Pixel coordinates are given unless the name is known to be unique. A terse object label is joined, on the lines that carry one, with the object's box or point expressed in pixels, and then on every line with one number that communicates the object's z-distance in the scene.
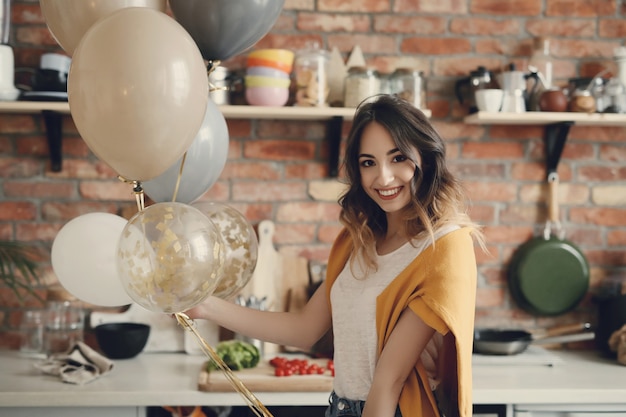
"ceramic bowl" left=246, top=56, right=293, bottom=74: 2.35
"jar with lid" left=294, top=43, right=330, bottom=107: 2.37
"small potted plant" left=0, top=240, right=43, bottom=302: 2.15
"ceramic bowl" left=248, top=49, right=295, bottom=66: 2.35
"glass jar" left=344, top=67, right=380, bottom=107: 2.35
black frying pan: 2.33
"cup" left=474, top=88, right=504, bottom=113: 2.37
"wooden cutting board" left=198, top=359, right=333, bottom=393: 2.03
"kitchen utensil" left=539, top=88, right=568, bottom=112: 2.41
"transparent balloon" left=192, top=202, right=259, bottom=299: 1.43
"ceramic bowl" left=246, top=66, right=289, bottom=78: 2.35
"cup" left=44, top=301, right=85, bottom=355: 2.37
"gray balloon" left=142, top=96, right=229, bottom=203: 1.39
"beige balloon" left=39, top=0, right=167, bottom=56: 1.22
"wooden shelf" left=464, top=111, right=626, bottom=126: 2.36
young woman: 1.46
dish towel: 2.08
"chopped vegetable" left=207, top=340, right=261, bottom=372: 2.20
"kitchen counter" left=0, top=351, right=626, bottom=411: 1.97
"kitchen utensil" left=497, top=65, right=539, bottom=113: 2.39
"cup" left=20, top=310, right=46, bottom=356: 2.41
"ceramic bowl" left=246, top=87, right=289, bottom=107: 2.34
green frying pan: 2.55
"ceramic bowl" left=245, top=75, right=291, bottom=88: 2.33
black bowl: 2.31
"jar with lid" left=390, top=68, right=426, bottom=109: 2.41
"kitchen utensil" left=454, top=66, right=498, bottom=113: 2.42
